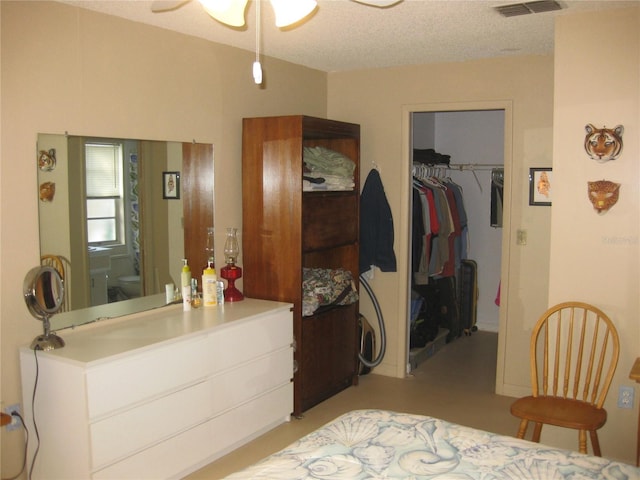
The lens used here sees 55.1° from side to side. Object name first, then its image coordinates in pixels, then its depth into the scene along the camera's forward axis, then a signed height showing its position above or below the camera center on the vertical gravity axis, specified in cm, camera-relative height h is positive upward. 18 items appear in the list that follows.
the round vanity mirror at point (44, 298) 276 -45
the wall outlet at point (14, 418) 283 -101
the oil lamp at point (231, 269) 388 -43
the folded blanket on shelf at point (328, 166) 414 +24
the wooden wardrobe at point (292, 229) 391 -19
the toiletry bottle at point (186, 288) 358 -51
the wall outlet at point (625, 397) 321 -103
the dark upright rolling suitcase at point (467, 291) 611 -90
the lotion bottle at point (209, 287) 365 -52
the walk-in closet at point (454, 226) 533 -24
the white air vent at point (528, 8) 301 +97
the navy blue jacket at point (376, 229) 483 -23
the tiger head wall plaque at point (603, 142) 314 +30
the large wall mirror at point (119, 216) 300 -9
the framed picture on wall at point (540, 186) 426 +10
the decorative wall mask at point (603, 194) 317 +3
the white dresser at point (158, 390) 269 -94
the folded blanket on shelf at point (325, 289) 408 -61
